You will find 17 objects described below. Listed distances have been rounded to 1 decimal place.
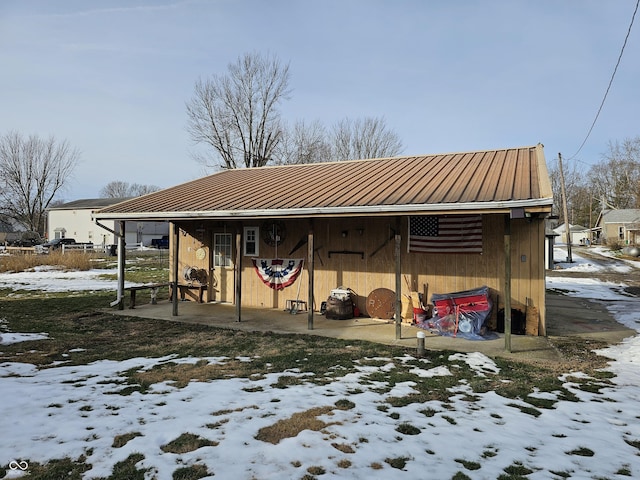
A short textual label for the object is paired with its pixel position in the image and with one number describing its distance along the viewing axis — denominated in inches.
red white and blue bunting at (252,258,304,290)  401.7
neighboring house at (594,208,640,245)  1658.2
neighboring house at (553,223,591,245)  2144.4
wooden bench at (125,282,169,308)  413.1
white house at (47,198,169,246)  1715.1
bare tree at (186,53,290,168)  1162.8
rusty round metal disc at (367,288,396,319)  354.3
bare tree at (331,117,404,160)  1275.8
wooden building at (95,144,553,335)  285.7
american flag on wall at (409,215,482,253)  328.5
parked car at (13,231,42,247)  1596.2
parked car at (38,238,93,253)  1439.5
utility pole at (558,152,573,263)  1000.9
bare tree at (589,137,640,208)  1819.6
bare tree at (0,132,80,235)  1688.0
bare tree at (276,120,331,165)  1229.1
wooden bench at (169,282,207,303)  438.9
